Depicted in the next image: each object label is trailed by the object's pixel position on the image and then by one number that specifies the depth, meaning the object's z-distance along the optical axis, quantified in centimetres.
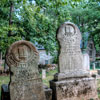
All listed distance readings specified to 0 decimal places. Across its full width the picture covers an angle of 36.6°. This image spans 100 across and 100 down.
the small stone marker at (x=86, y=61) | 1157
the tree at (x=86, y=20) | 1735
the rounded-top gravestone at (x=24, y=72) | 411
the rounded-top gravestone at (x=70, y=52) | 504
